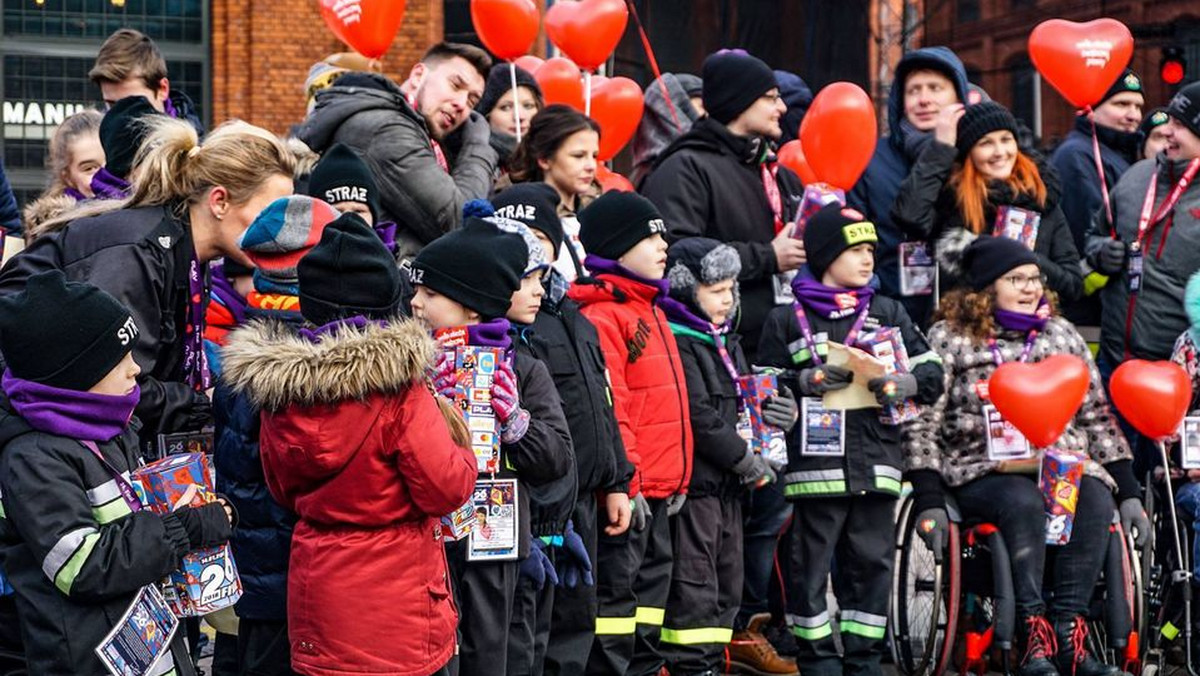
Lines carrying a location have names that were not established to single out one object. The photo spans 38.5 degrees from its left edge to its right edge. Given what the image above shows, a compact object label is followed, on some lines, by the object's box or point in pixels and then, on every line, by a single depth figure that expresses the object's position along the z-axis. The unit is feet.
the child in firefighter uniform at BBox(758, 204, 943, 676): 23.08
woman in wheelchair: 23.65
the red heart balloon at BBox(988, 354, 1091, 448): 22.99
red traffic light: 45.34
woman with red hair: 25.49
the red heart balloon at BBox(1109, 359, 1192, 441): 24.36
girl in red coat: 14.37
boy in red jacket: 21.33
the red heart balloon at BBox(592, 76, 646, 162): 28.91
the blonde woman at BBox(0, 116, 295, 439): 15.57
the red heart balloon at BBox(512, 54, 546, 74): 32.32
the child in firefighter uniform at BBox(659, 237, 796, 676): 22.16
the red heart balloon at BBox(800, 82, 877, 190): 25.53
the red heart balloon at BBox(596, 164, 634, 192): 27.61
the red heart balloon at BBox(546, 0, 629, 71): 28.02
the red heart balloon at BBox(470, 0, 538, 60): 27.17
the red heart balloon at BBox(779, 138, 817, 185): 29.58
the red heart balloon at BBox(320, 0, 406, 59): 25.02
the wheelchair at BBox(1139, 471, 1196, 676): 24.54
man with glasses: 24.81
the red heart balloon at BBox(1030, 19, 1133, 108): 27.37
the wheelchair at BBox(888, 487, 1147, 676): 23.40
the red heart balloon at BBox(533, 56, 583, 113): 30.25
